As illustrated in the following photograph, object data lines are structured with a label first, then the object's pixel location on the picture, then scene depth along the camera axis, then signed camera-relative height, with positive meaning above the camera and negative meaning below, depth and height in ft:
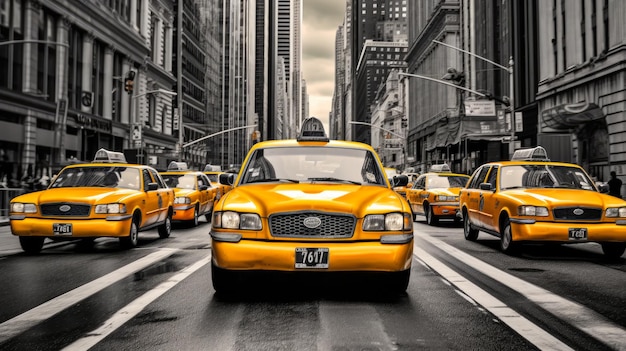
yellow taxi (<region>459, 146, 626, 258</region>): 30.53 -1.02
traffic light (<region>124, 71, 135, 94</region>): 96.85 +17.51
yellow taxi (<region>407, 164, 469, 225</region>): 55.83 -0.72
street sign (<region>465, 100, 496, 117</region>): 91.36 +12.54
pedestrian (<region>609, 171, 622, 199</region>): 72.18 +0.40
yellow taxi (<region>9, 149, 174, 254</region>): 32.27 -1.13
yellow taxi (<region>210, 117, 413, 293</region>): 18.30 -1.48
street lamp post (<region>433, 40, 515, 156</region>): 86.79 +12.17
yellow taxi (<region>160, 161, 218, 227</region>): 53.16 -0.66
